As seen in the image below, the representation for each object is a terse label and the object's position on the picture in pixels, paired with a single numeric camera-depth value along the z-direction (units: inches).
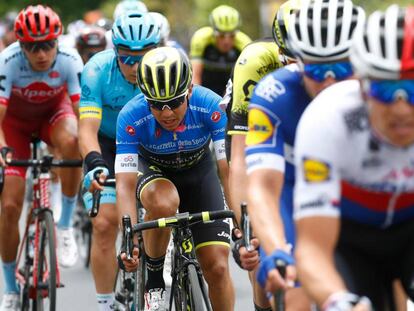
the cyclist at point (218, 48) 1262.3
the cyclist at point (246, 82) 536.4
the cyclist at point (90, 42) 1081.4
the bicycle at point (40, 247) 705.0
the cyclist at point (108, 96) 695.7
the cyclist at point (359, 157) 348.2
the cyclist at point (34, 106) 758.5
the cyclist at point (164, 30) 794.2
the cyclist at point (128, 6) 1095.7
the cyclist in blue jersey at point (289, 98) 431.8
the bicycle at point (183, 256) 551.2
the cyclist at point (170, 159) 583.8
